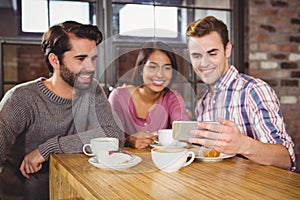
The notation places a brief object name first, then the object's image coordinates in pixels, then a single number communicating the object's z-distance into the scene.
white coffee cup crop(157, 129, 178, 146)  1.36
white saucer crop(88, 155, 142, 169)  1.13
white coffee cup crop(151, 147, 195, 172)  1.07
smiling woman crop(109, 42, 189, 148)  1.37
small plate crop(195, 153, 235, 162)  1.24
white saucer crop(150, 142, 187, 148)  1.26
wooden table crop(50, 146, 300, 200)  0.89
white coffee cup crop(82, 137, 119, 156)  1.26
